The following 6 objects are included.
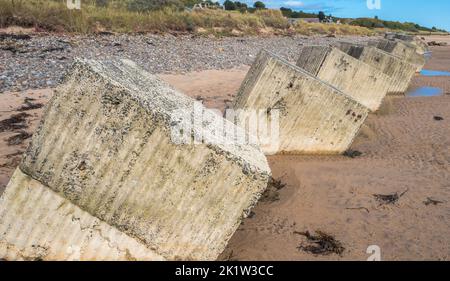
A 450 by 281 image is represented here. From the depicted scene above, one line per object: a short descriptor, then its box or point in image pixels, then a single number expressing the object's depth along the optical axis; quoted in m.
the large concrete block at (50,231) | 2.85
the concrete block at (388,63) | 10.25
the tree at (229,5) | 56.72
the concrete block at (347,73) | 7.41
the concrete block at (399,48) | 14.37
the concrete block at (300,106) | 5.27
